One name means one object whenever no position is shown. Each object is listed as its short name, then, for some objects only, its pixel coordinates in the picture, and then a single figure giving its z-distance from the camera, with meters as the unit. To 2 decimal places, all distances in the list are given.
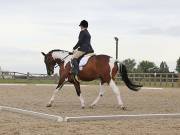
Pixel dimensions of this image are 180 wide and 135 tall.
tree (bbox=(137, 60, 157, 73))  96.61
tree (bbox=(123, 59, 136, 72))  108.47
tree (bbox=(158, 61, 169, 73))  83.04
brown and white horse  16.45
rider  16.45
